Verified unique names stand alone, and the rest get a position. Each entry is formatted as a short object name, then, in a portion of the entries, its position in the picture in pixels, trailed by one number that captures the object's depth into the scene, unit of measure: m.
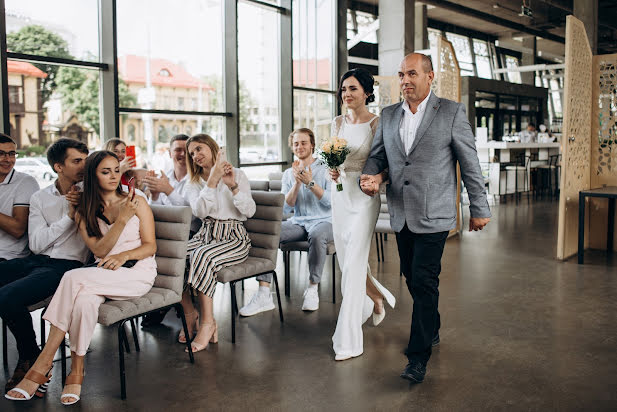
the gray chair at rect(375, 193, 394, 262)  5.35
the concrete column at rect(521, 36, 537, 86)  20.00
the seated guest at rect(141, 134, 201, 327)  4.18
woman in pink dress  2.93
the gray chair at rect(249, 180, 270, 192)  6.03
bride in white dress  3.51
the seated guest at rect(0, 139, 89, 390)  3.09
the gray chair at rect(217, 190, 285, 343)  3.99
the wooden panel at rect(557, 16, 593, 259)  6.03
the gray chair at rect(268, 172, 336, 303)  4.73
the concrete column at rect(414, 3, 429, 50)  16.55
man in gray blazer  3.16
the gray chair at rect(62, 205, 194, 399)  3.22
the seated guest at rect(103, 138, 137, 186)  4.24
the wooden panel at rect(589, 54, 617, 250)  6.72
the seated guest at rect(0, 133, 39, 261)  3.46
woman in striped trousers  3.77
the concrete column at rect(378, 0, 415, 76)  11.52
